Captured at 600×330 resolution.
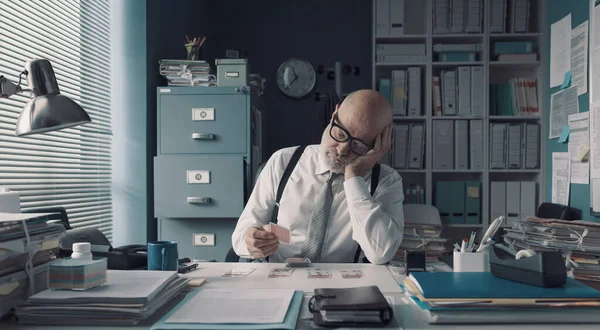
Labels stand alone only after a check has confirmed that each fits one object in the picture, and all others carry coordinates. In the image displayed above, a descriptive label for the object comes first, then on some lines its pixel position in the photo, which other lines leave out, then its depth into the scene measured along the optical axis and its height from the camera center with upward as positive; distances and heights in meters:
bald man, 1.79 -0.16
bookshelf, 3.73 +0.64
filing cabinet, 2.93 +0.01
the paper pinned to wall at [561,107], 2.98 +0.30
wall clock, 4.38 +0.65
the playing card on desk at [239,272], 1.44 -0.33
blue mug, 1.41 -0.27
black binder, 0.96 -0.29
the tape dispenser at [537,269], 1.07 -0.24
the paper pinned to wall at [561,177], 3.07 -0.12
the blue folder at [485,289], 1.00 -0.27
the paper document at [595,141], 2.59 +0.08
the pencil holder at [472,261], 1.32 -0.27
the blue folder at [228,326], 0.91 -0.30
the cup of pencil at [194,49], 3.17 +0.66
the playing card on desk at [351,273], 1.42 -0.33
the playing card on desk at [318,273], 1.41 -0.33
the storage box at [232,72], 3.04 +0.49
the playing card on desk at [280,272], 1.43 -0.33
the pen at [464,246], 1.37 -0.24
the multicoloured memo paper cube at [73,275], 1.06 -0.24
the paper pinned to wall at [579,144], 2.74 +0.07
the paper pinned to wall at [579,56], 2.77 +0.55
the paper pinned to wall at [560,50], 3.10 +0.66
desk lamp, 1.22 +0.12
